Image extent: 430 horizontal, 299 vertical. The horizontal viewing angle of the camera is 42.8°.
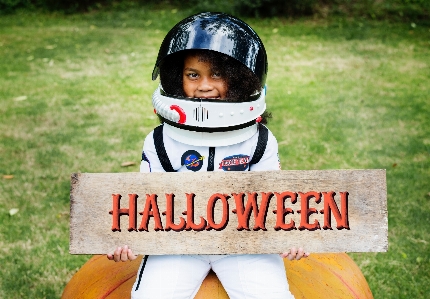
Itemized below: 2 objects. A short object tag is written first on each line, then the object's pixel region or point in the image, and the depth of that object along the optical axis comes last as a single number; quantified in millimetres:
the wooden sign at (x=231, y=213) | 2326
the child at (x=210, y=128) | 2395
